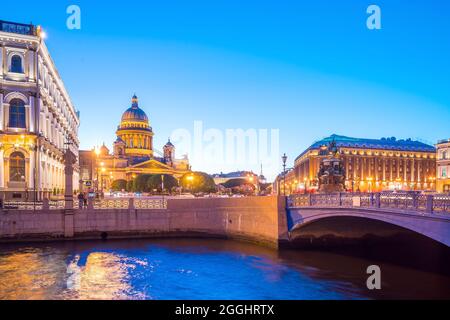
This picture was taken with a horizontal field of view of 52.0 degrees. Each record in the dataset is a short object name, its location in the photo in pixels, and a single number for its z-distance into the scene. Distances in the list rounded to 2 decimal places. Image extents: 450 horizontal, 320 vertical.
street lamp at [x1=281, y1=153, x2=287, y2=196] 36.67
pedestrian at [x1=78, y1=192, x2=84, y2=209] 40.40
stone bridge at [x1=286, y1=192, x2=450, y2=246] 19.28
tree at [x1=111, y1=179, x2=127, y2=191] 138.12
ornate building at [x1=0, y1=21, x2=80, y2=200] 48.91
